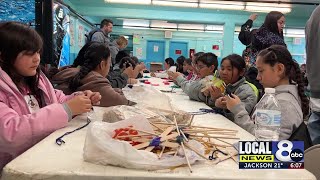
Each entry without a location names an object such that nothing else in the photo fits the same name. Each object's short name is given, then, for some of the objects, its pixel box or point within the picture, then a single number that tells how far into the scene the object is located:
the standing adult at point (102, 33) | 5.28
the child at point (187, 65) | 5.94
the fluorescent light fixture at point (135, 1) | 7.34
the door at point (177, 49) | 14.78
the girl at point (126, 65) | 3.95
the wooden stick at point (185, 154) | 0.84
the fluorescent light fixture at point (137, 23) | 11.94
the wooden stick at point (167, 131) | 1.03
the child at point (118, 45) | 4.90
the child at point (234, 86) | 2.07
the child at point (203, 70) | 2.69
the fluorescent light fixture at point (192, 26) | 12.41
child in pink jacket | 1.12
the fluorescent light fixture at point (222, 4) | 7.00
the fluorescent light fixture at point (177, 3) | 7.19
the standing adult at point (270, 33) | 2.87
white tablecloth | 0.77
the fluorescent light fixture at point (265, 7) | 6.97
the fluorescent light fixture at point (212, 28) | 12.15
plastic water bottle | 1.20
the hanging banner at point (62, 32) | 4.22
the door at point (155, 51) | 14.77
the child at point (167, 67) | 5.97
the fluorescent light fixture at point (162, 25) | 12.28
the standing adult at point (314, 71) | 1.66
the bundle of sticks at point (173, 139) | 0.93
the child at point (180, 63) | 6.93
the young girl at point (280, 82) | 1.60
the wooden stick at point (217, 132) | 1.18
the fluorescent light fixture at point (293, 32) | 10.86
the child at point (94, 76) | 1.94
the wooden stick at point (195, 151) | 0.93
